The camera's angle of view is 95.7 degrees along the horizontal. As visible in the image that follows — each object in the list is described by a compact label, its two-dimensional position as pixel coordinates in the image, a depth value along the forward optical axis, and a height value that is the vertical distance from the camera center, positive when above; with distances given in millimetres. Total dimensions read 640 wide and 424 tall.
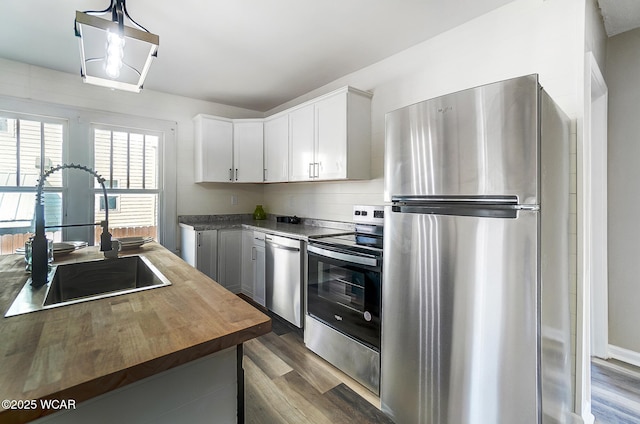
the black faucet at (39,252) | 1122 -160
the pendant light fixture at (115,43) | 1295 +825
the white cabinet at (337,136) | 2598 +724
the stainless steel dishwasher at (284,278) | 2582 -627
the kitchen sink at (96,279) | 1182 -332
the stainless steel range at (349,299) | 1878 -636
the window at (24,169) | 2766 +417
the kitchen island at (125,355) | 578 -333
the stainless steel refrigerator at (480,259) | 1173 -218
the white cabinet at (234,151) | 3646 +792
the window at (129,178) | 3225 +400
